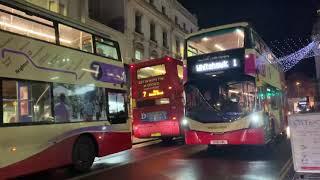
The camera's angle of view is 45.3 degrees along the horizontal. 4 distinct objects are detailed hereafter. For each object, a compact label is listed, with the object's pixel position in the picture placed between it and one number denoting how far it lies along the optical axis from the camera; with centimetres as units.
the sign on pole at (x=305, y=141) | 721
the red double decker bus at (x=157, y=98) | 1733
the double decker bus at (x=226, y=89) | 1238
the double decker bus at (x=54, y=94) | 853
